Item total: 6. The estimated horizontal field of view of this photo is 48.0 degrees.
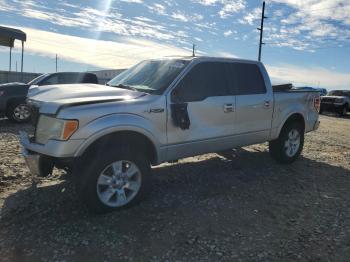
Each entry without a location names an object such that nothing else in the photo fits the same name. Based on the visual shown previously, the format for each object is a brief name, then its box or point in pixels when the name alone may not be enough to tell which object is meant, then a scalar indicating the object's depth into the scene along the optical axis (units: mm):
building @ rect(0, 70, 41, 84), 21828
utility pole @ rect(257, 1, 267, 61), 35062
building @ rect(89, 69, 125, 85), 32700
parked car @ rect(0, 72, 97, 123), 11133
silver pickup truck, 4398
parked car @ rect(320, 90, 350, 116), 23125
